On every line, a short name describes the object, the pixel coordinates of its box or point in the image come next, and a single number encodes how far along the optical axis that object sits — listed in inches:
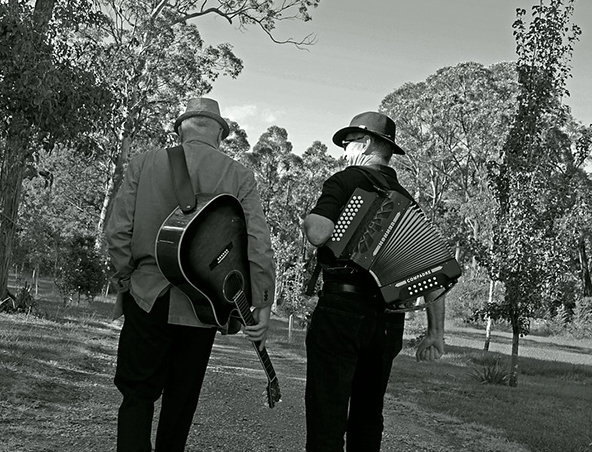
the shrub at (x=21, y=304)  561.0
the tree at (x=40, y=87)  217.3
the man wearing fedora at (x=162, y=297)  132.8
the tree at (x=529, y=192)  479.8
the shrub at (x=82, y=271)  848.3
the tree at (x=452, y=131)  1129.4
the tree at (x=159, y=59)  914.1
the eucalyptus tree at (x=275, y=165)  1819.6
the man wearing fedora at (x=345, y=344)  134.1
